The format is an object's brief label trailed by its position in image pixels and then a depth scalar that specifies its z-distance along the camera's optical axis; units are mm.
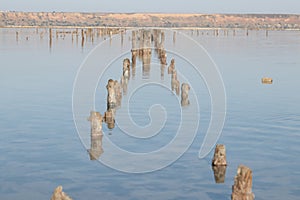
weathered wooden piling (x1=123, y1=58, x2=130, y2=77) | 36759
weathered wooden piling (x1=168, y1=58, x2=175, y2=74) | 36925
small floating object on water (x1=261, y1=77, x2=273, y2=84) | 39375
